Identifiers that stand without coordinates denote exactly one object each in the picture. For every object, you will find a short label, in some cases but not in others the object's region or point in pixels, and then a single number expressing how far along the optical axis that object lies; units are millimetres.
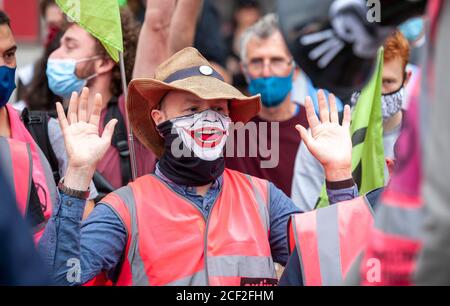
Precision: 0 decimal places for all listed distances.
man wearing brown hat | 6629
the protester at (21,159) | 7055
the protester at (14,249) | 3365
